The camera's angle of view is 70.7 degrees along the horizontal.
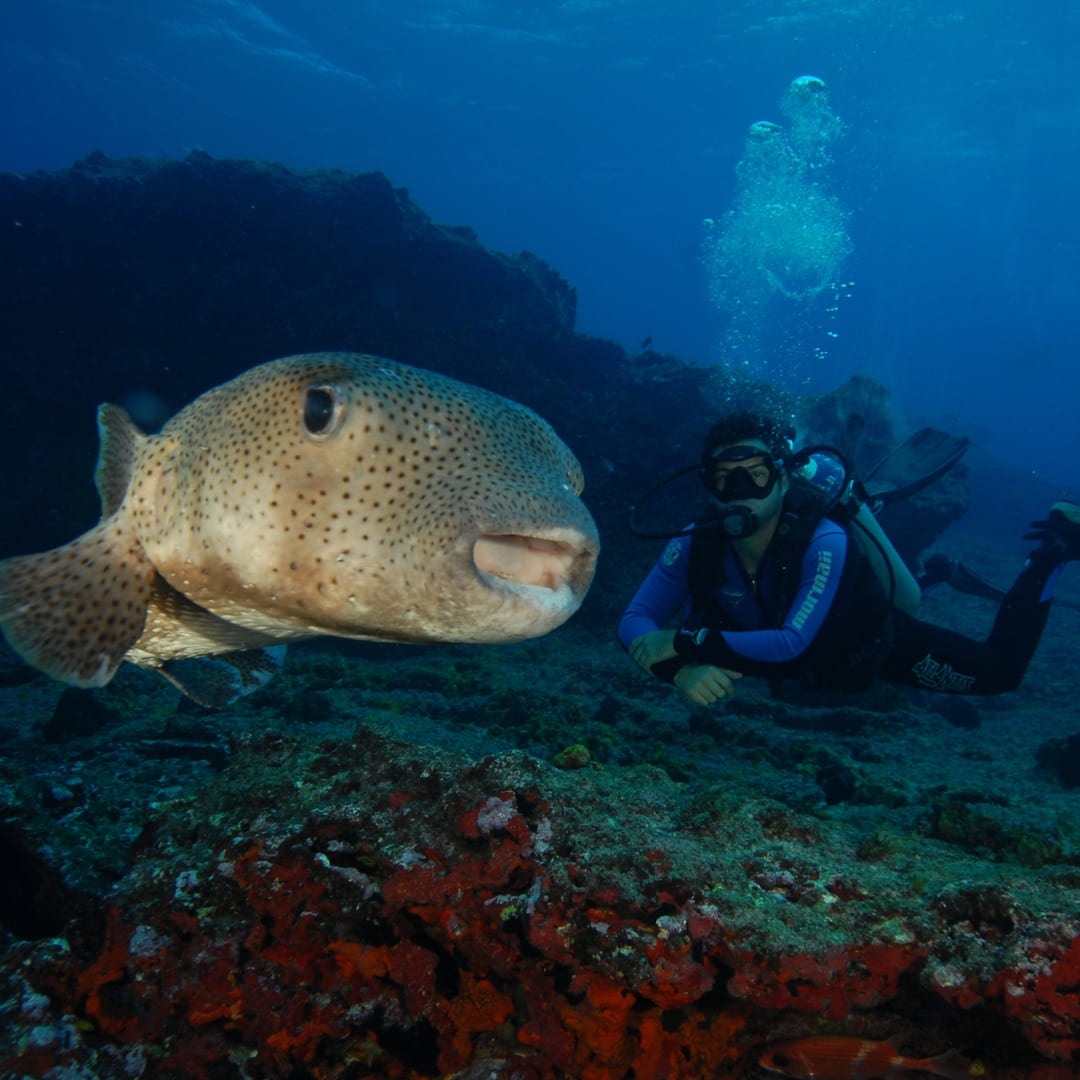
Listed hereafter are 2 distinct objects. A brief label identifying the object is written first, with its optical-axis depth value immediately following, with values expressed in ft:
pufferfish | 2.16
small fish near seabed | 1.94
